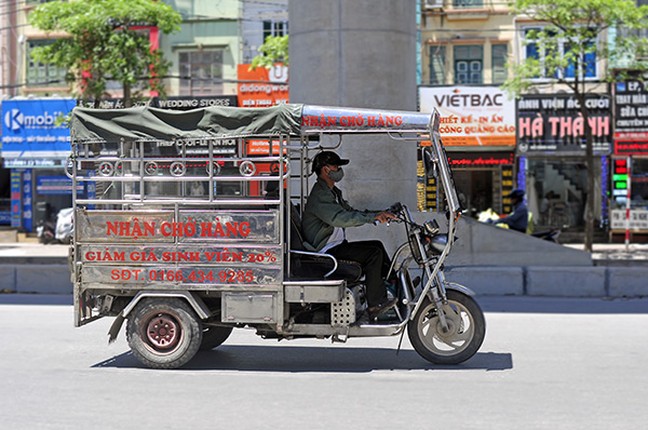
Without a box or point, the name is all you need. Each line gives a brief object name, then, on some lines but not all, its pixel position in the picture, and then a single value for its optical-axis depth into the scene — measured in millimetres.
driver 7570
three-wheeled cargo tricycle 7410
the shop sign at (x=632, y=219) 25219
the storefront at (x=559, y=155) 26000
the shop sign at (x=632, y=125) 25844
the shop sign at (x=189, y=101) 26719
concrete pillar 14070
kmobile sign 29391
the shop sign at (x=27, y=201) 29625
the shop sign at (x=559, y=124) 25938
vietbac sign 26188
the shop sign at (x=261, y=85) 28094
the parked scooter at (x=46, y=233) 28125
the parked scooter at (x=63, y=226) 27500
